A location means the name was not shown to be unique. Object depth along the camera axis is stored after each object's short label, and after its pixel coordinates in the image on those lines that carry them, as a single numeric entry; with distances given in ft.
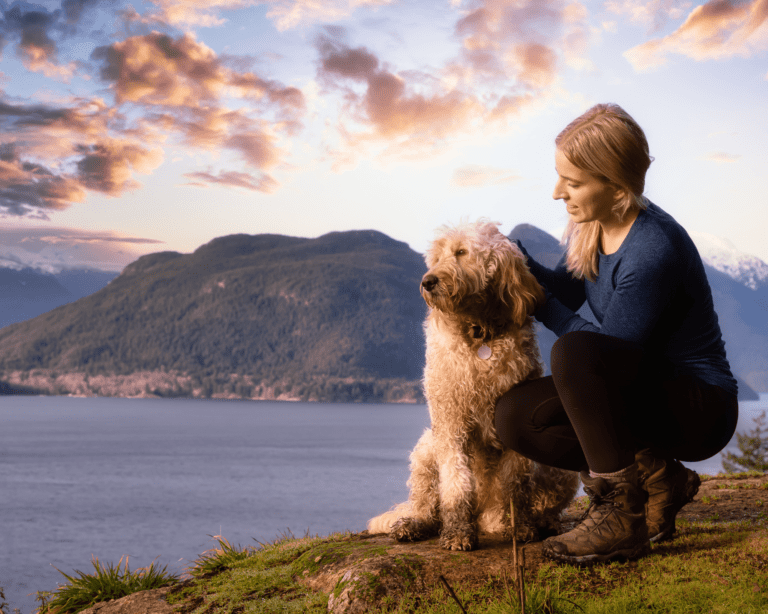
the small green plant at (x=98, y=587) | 16.60
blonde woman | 10.80
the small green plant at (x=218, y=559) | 16.70
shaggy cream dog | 12.57
